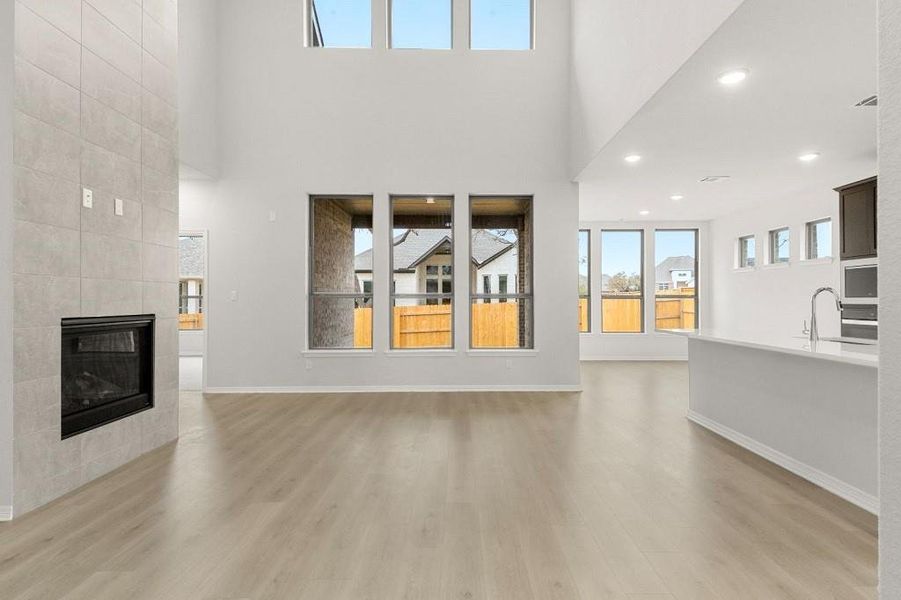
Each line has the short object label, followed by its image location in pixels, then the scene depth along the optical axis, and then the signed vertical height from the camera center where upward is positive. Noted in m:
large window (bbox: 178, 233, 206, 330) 10.56 +0.40
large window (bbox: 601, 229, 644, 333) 9.62 +0.40
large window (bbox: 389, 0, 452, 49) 6.54 +3.57
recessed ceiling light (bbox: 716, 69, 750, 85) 3.33 +1.49
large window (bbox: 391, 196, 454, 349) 6.56 +0.39
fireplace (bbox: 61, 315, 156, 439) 3.15 -0.46
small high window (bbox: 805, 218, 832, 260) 6.79 +0.86
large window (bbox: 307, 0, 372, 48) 6.53 +3.58
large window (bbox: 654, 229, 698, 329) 9.63 +0.45
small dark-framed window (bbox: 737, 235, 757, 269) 8.44 +0.84
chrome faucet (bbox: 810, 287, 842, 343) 3.53 -0.18
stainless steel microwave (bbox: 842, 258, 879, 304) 5.21 +0.22
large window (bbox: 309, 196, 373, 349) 6.49 +0.39
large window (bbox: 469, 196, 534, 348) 6.59 +0.41
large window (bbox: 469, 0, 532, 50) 6.55 +3.57
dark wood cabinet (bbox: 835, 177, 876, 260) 5.19 +0.87
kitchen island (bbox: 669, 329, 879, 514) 2.85 -0.70
